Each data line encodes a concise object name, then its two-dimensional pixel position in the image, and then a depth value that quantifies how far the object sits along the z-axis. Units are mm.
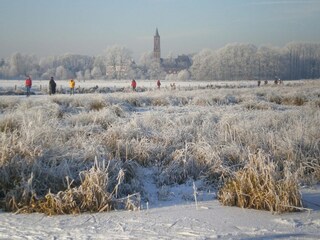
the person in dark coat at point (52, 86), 29328
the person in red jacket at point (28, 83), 29233
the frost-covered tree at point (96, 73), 122500
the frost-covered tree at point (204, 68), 111500
